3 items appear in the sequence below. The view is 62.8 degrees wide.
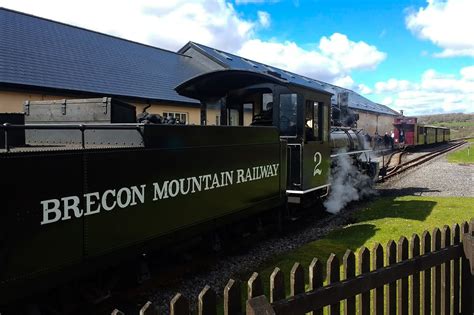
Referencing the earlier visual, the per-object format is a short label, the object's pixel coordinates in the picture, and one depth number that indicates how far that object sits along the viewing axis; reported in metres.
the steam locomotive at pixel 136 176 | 2.82
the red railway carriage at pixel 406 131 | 30.30
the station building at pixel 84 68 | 13.14
